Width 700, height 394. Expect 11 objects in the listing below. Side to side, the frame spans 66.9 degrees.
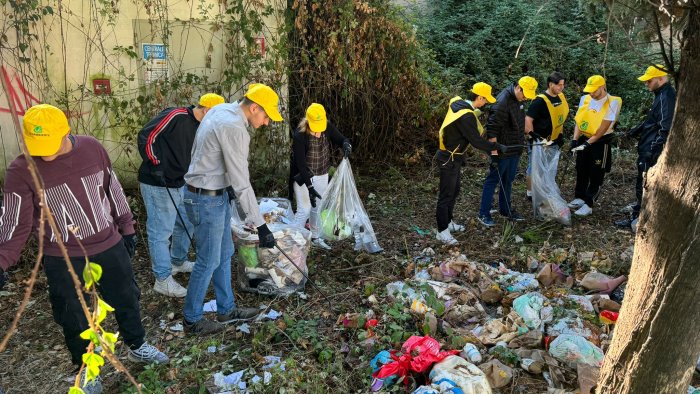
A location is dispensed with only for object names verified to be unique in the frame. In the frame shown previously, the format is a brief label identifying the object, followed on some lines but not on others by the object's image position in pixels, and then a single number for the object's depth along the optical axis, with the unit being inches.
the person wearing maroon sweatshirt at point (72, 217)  102.3
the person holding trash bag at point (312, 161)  191.5
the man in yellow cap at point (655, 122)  202.7
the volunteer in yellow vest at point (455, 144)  197.9
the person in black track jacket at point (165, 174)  160.6
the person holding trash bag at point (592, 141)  228.8
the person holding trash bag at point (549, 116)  235.5
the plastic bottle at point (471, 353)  127.4
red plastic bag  121.6
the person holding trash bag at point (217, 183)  129.7
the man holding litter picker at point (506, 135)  217.2
